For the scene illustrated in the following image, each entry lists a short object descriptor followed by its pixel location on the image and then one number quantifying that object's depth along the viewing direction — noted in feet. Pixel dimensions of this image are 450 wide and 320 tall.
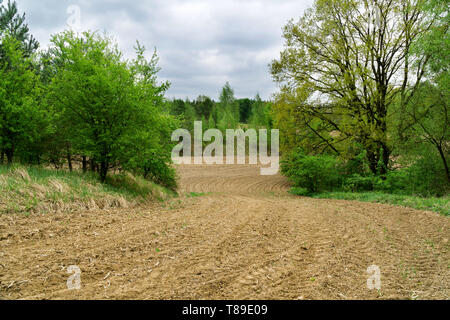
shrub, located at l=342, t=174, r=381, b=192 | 47.02
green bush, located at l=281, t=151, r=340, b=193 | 49.75
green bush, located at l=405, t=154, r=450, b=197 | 38.70
